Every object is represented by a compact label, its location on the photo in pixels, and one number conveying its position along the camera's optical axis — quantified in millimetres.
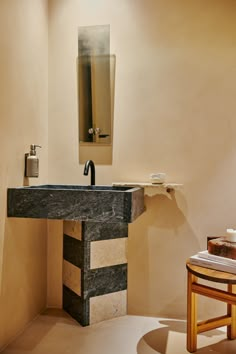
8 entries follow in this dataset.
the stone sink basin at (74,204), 1997
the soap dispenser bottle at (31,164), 2297
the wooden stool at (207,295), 1918
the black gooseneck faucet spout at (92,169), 2324
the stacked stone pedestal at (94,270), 2410
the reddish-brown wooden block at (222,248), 1989
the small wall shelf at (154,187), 2436
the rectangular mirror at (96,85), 2600
